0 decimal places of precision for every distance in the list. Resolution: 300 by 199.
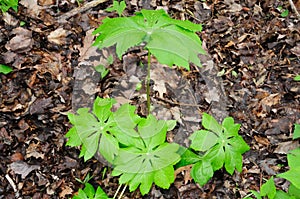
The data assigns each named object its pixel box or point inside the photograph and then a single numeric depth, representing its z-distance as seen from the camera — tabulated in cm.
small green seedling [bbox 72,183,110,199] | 278
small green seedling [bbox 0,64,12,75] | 343
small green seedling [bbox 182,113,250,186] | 280
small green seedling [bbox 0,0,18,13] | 342
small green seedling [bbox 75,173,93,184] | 301
